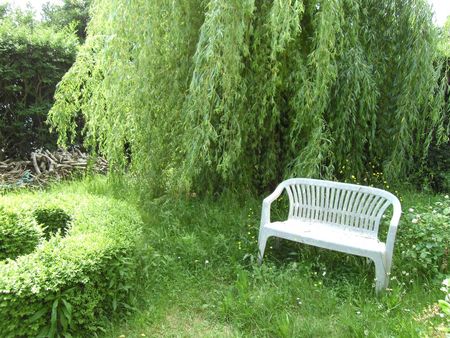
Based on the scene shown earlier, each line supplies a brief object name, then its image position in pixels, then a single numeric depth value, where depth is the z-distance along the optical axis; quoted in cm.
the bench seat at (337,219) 308
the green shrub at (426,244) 335
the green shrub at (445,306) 158
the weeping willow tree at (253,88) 385
